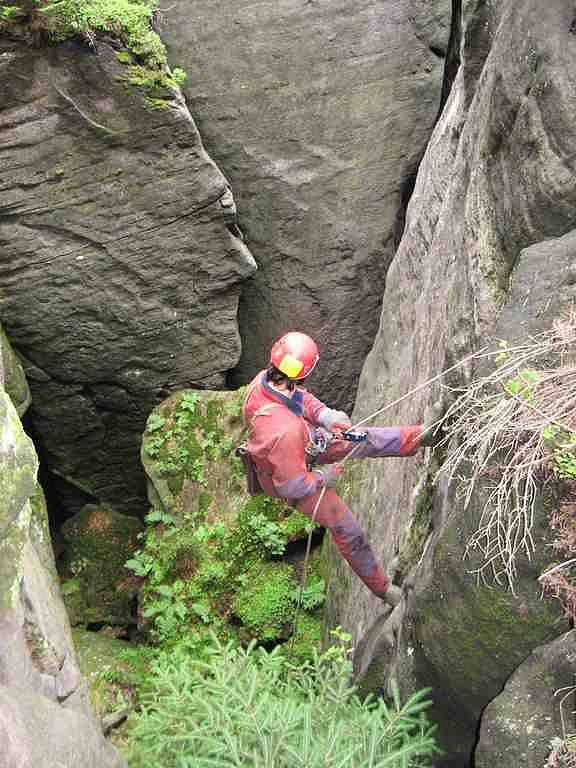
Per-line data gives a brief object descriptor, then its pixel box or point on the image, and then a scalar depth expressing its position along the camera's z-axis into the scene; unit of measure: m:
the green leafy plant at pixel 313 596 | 7.29
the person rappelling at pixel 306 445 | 4.95
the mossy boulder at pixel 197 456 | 8.28
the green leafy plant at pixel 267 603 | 7.24
